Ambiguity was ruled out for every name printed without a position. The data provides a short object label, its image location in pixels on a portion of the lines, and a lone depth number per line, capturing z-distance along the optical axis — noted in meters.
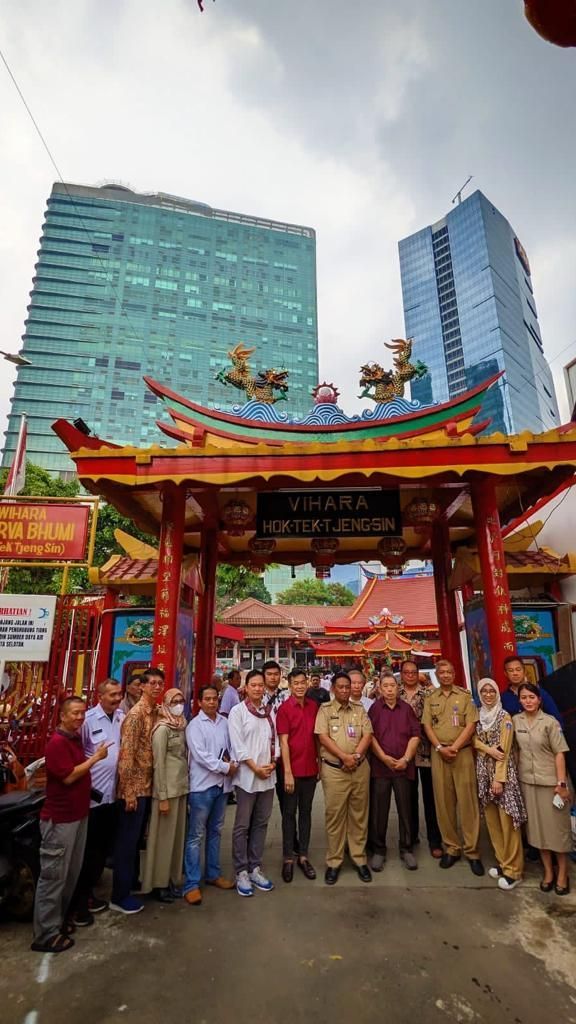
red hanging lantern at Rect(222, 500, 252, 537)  7.21
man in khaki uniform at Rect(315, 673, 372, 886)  4.36
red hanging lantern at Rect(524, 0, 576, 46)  2.16
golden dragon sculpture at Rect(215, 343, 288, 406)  8.25
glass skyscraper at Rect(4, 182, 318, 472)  77.31
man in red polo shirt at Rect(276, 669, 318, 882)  4.41
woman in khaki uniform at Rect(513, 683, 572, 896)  3.99
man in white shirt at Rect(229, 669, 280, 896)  4.10
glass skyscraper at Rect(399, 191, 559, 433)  94.56
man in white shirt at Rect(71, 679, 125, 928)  3.81
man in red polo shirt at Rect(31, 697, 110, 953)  3.27
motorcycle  3.58
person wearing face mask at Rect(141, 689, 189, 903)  3.90
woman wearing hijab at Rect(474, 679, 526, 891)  4.15
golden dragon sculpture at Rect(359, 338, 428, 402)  8.00
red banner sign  6.42
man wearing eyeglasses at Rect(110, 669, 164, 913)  3.74
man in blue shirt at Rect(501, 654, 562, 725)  4.77
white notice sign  5.33
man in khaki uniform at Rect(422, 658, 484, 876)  4.49
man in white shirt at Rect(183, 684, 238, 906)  4.09
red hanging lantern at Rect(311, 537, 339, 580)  8.35
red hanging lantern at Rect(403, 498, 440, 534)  7.05
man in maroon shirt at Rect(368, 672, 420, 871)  4.61
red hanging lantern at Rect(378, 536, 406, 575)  8.56
